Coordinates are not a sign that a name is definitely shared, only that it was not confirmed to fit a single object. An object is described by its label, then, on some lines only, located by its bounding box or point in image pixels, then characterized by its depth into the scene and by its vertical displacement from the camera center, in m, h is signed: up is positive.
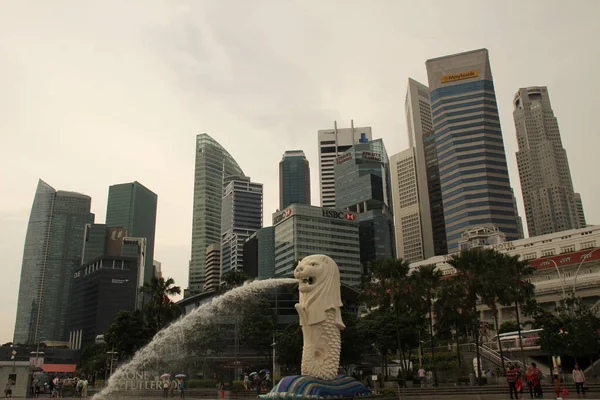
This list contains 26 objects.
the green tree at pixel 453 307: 45.42 +4.74
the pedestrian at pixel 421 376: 42.72 -0.85
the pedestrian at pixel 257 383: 41.60 -1.09
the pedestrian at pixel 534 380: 25.62 -0.81
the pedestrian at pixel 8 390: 40.47 -1.10
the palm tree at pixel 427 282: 51.38 +7.66
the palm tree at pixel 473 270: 43.84 +7.51
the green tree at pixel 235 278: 69.78 +11.38
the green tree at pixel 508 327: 71.97 +4.57
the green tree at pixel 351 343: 58.03 +2.44
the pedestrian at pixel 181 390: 39.50 -1.44
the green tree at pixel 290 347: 58.66 +2.17
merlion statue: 25.23 +2.44
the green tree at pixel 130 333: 62.12 +4.27
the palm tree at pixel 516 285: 45.00 +6.53
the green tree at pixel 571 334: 41.50 +2.07
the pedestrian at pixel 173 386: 40.23 -1.22
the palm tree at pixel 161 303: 58.88 +7.24
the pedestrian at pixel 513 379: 25.61 -0.75
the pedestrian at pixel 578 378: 26.27 -0.80
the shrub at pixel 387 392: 30.00 -1.46
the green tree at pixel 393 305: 51.81 +5.73
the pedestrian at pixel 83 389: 42.82 -1.27
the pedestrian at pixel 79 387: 43.42 -1.09
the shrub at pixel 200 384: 48.88 -1.24
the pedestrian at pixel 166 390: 39.19 -1.34
